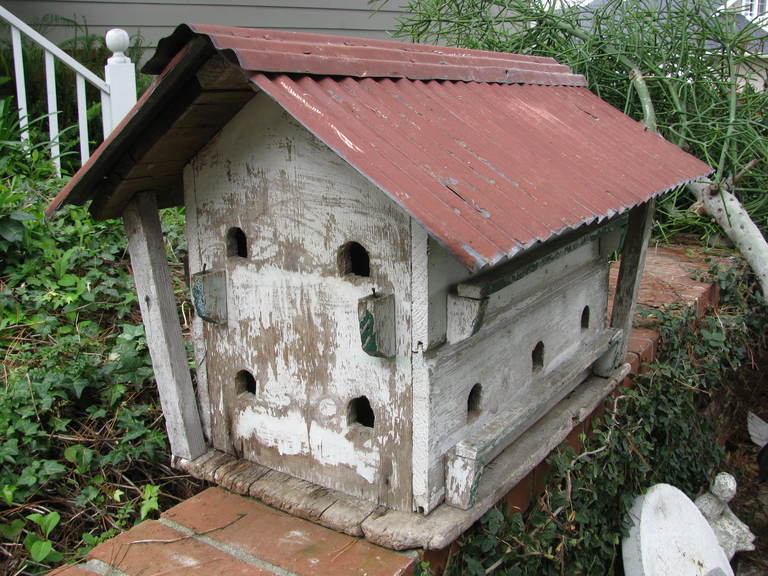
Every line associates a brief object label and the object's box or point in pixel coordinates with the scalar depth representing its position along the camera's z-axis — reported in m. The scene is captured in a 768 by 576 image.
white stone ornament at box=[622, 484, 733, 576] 2.88
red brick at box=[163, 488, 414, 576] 1.85
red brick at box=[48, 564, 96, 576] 1.85
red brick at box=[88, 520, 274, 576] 1.85
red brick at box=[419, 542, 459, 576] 1.93
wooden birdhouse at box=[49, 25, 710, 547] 1.66
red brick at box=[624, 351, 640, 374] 3.38
